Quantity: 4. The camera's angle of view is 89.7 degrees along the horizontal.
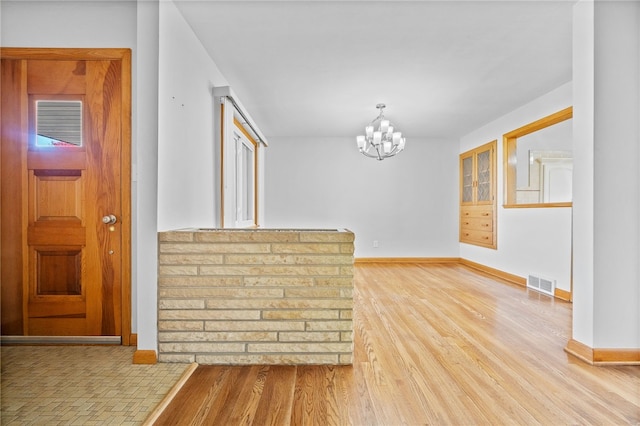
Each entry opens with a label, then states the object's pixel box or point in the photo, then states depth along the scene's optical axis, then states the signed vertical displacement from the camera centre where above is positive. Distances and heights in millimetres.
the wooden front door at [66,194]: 2389 +138
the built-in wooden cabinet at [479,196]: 5290 +311
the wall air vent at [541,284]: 3924 -905
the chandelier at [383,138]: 4453 +1104
